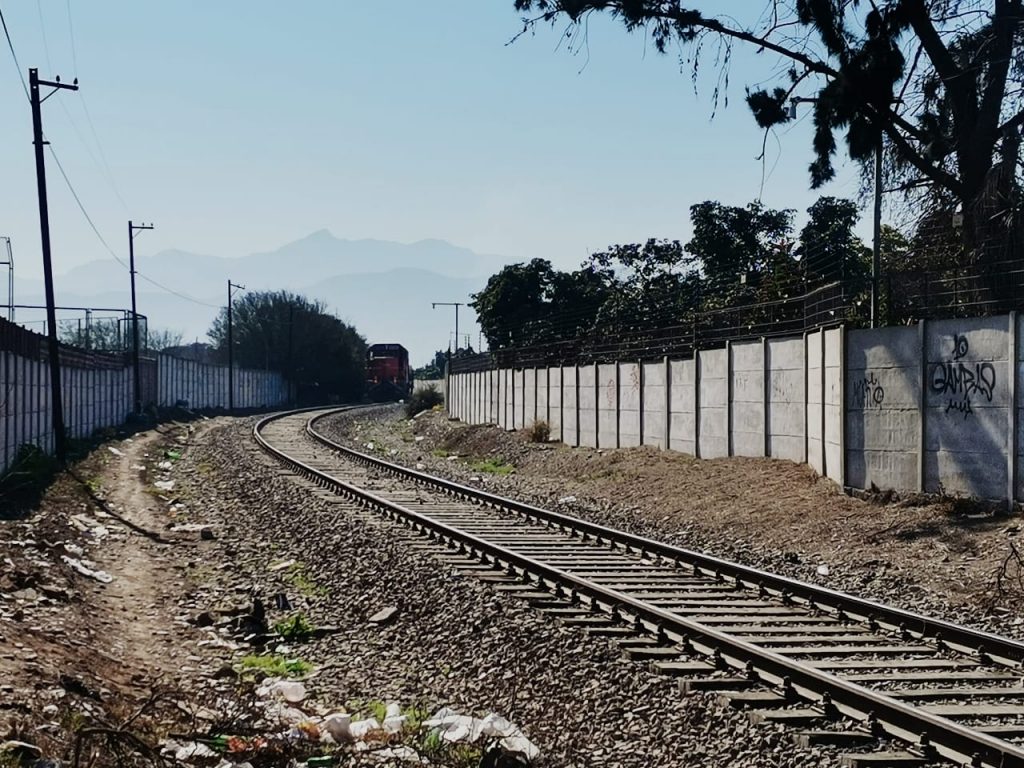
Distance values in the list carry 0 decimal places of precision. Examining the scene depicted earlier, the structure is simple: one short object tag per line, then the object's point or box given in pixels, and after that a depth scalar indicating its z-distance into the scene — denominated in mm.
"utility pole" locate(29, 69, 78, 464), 30844
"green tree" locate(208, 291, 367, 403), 104750
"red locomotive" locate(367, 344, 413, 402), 91688
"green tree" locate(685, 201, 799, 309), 46281
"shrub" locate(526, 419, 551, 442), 35500
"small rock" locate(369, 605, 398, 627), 11609
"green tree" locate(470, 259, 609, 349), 60375
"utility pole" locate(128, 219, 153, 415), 54969
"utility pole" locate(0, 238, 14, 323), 40875
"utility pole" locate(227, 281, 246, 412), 79444
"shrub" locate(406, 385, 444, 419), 65938
